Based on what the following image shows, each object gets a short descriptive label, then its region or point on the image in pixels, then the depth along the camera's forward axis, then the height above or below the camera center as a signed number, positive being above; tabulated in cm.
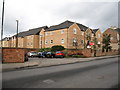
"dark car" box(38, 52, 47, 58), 2513 -137
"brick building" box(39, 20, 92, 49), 3453 +441
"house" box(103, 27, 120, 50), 5255 +559
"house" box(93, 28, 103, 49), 4465 +607
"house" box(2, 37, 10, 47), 6622 +394
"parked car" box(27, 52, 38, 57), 2636 -143
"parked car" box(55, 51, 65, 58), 2247 -122
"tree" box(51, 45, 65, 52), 3173 +6
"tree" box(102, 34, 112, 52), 3475 +234
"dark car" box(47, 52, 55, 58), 2373 -150
